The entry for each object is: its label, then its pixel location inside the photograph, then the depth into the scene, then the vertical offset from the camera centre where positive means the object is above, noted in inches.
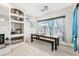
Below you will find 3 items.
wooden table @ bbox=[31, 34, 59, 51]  87.7 -23.3
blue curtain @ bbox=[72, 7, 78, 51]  74.5 -10.2
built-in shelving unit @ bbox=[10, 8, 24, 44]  107.2 +10.6
